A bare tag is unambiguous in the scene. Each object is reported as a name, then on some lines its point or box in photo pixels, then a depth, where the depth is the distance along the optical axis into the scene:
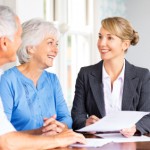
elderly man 2.24
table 2.40
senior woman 2.80
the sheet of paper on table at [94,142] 2.44
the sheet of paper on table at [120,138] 2.58
